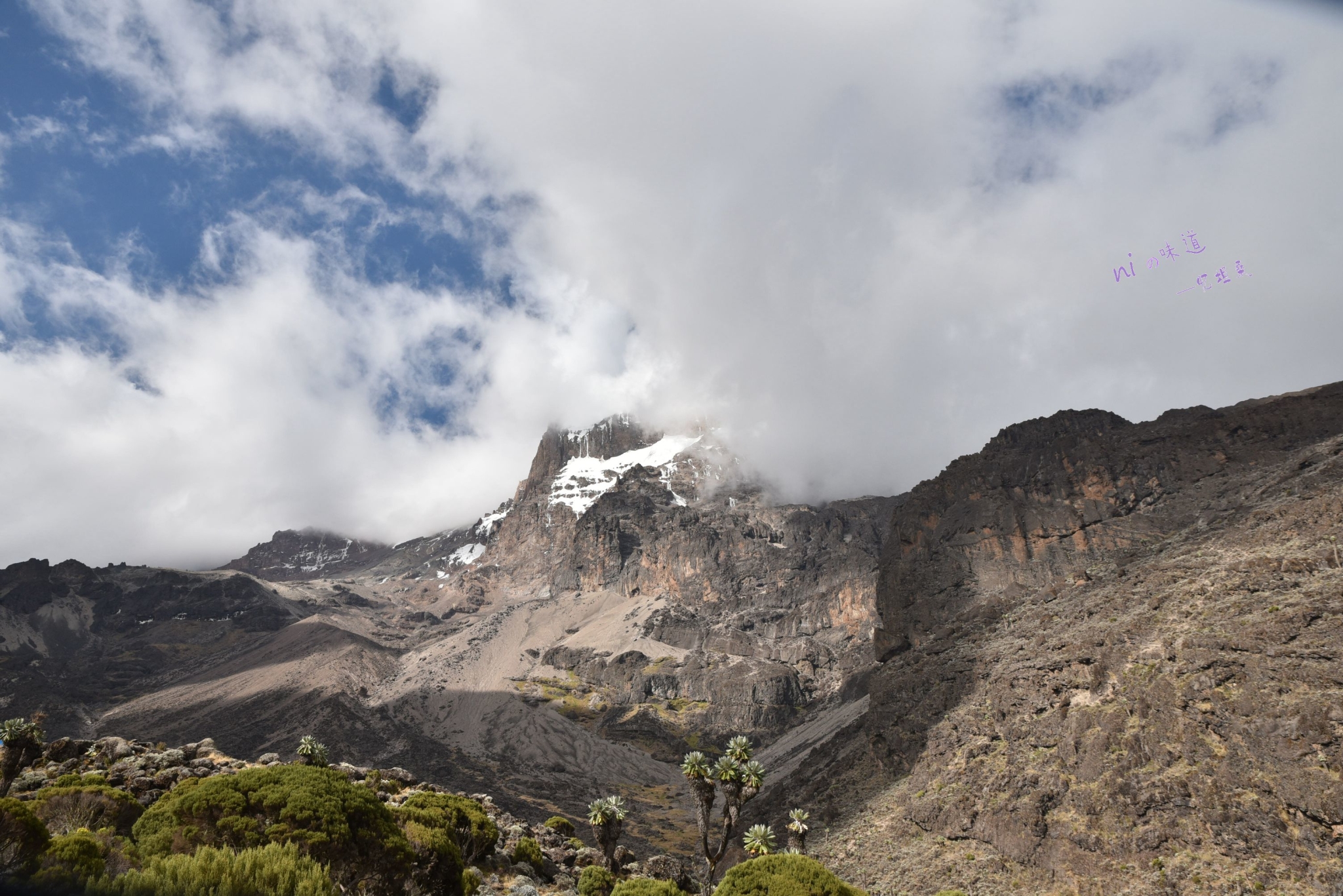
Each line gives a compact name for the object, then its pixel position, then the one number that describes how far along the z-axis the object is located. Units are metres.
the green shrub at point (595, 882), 45.53
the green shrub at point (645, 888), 35.84
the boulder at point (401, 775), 61.47
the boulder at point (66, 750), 49.09
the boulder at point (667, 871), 57.59
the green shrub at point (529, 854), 49.03
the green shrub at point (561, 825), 74.00
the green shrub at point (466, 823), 43.31
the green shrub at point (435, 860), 34.66
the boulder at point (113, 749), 50.44
